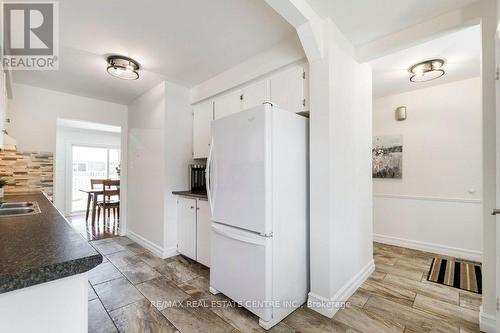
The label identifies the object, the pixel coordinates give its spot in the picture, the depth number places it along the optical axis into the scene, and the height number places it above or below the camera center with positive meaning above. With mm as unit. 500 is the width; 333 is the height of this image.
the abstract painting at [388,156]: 3648 +191
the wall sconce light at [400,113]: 3557 +865
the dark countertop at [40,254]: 635 -297
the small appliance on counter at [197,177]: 3400 -142
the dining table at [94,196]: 4790 -615
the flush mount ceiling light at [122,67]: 2512 +1139
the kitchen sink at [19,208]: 1801 -353
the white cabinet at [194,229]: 2717 -785
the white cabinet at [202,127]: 3172 +586
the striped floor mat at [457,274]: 2359 -1211
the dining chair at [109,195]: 4730 -617
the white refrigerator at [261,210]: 1749 -360
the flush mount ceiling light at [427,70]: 2586 +1160
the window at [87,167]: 6070 +12
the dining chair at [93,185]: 5164 -479
